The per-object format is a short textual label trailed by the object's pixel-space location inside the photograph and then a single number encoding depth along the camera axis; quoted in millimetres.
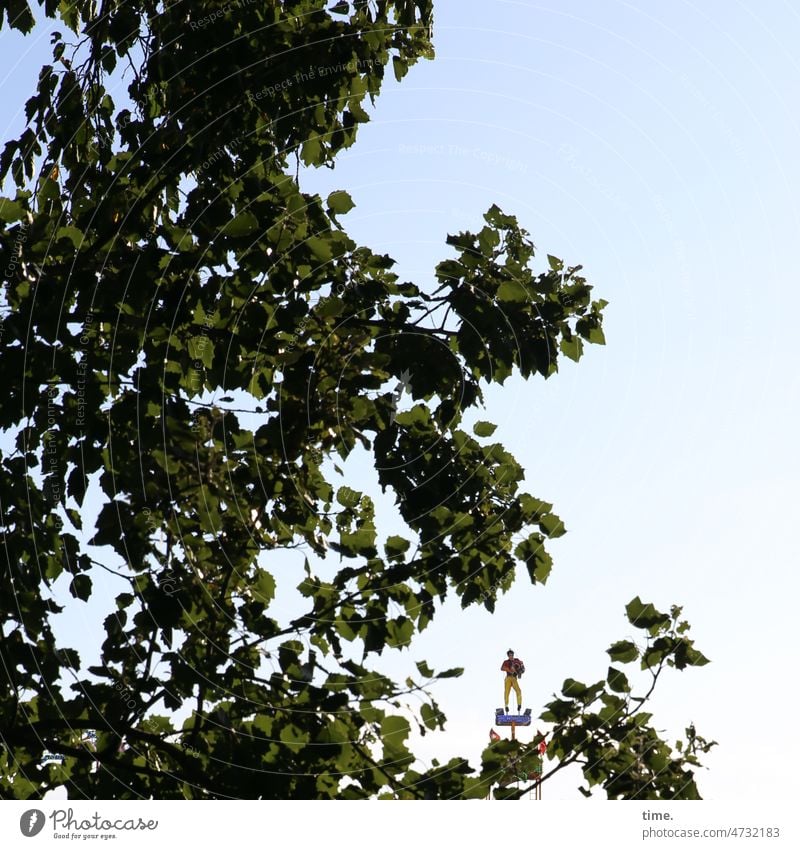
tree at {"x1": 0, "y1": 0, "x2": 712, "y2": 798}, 13758
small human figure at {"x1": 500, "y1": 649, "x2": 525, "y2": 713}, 13812
